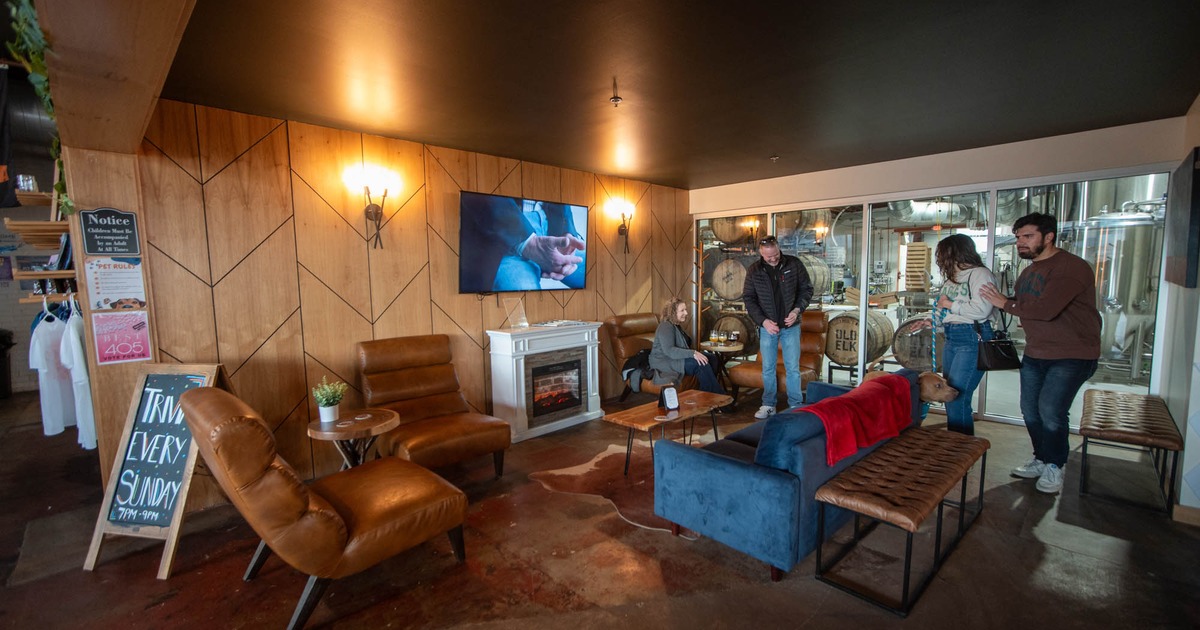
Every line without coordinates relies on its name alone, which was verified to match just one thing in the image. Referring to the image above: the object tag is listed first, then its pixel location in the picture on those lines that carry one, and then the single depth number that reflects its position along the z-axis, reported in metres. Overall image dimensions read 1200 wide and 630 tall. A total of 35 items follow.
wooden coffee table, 3.29
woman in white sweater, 3.30
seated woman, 4.59
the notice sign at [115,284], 2.92
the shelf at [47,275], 3.01
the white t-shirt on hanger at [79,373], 3.54
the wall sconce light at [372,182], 3.86
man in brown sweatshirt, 3.02
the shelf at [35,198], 3.21
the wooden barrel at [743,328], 6.21
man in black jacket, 4.62
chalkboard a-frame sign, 2.66
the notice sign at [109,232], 2.88
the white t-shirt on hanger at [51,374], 3.96
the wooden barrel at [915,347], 5.13
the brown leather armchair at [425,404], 3.29
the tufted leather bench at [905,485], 2.07
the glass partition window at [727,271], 6.28
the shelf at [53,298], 3.40
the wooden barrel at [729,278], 6.46
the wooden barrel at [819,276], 5.92
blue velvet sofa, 2.23
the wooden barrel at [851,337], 5.45
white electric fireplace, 4.51
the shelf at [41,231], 2.94
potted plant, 2.98
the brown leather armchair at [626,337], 5.62
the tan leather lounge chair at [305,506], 1.94
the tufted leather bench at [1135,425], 2.78
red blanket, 2.34
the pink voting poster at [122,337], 2.93
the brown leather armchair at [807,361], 5.21
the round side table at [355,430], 2.86
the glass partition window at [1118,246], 4.17
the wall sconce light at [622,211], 5.84
